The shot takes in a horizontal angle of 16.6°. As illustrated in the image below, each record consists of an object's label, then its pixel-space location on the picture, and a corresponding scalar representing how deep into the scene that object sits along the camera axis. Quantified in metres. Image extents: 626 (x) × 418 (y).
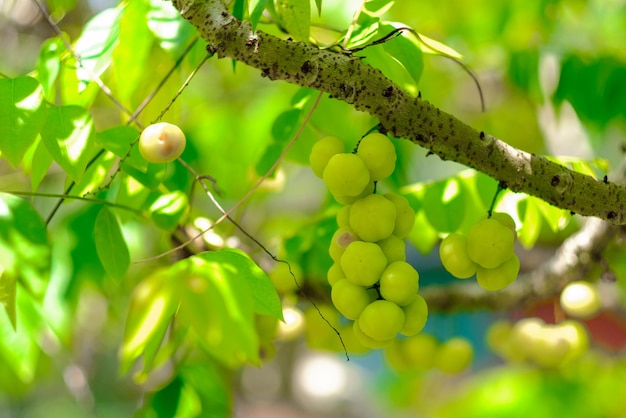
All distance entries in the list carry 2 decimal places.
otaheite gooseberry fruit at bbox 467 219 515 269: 0.87
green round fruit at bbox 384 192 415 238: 0.87
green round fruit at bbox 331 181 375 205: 0.87
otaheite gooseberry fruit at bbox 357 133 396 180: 0.86
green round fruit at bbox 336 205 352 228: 0.88
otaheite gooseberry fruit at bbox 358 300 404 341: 0.85
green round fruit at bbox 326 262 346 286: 0.87
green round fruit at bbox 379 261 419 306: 0.85
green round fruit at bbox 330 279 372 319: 0.86
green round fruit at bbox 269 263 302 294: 1.03
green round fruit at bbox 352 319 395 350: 0.86
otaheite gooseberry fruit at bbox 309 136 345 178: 0.87
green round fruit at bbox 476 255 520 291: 0.88
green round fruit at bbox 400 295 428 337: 0.86
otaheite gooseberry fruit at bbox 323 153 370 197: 0.85
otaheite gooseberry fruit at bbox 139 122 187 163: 0.86
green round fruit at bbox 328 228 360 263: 0.87
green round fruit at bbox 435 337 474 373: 1.08
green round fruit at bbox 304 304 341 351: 1.04
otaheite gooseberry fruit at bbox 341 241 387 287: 0.85
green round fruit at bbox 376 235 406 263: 0.87
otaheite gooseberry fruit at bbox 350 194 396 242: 0.86
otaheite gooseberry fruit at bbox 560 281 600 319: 1.03
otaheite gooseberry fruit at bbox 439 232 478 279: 0.88
